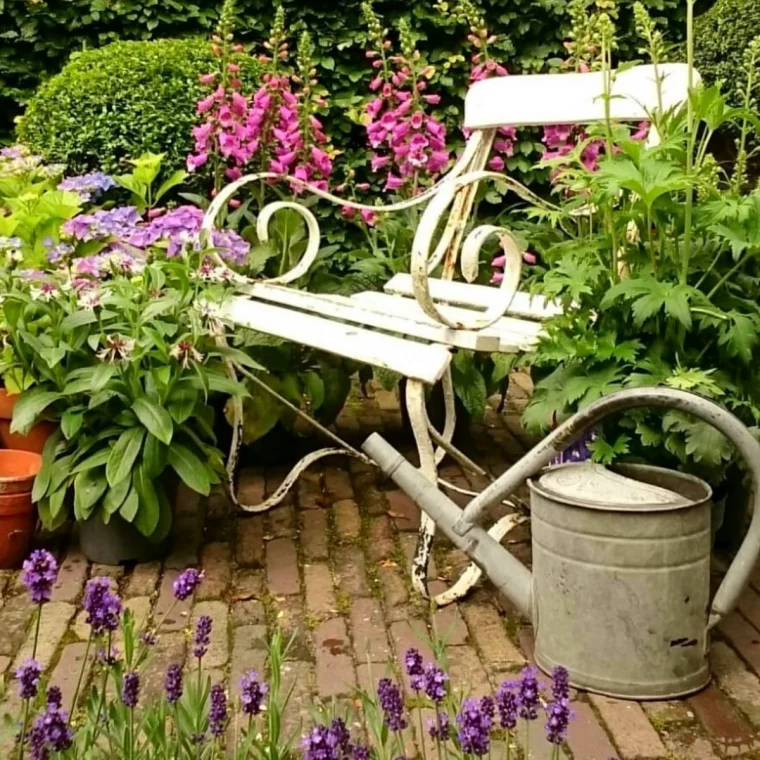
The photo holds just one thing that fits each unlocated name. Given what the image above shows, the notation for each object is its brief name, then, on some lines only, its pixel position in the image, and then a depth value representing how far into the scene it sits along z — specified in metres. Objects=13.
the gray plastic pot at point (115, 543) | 3.01
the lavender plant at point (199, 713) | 1.42
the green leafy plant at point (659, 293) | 2.40
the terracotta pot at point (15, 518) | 2.97
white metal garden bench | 2.67
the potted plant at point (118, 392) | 2.86
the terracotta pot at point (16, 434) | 3.19
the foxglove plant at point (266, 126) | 3.99
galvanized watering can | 2.21
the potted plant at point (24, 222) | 3.04
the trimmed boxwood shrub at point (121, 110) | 4.54
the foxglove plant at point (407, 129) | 4.11
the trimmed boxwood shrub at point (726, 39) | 4.58
